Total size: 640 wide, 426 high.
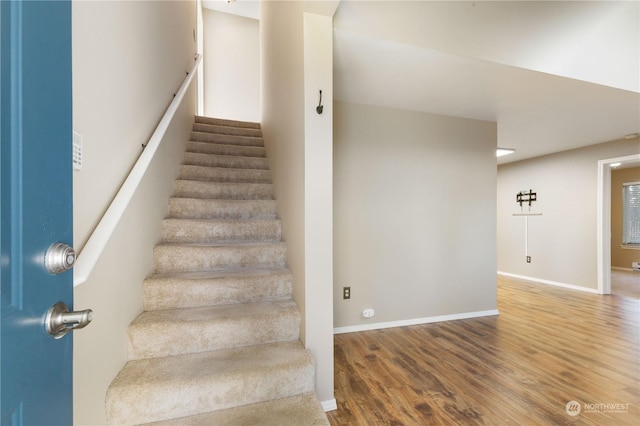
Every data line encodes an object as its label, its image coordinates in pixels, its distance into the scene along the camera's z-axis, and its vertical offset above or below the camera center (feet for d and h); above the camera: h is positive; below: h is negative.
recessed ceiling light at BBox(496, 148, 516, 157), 14.47 +3.40
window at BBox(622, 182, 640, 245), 18.56 -0.03
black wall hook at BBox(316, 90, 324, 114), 5.23 +2.04
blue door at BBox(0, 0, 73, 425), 1.46 +0.08
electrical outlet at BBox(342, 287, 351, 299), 9.04 -2.67
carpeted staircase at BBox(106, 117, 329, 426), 3.85 -2.04
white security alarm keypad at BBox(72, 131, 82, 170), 2.84 +0.67
